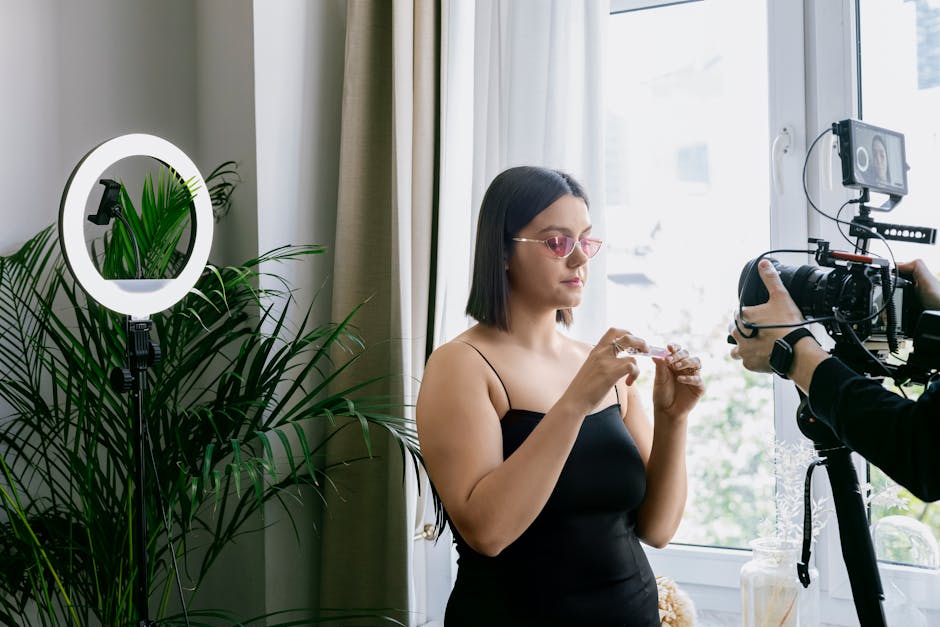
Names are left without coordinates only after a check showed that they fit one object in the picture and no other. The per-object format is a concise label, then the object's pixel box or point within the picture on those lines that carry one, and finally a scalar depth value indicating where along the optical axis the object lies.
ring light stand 1.18
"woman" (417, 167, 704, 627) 1.25
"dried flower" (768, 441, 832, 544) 1.73
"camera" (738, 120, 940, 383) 1.13
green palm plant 1.50
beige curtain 1.92
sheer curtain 1.92
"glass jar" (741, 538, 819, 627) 1.58
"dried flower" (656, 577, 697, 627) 1.68
